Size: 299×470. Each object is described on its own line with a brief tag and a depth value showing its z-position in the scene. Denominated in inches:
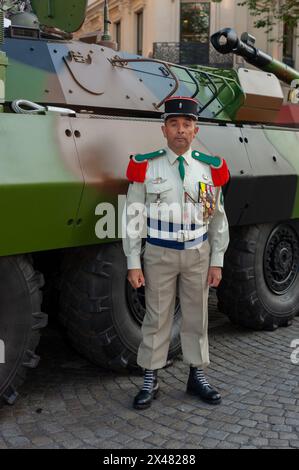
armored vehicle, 136.3
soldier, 146.6
